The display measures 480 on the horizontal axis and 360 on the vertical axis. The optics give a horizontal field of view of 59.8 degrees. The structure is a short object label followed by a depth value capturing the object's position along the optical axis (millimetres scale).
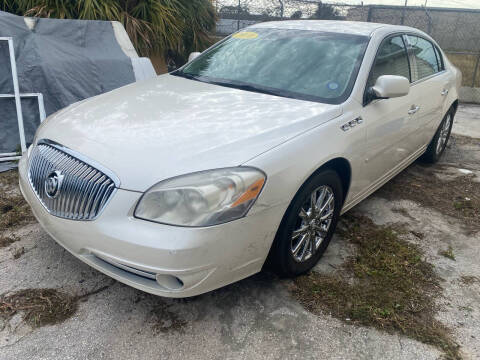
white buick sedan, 1990
